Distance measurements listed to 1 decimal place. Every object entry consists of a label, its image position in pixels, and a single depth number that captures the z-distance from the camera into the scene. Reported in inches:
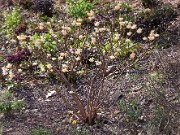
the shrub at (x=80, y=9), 358.8
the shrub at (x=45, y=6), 385.7
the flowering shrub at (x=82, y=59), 202.0
